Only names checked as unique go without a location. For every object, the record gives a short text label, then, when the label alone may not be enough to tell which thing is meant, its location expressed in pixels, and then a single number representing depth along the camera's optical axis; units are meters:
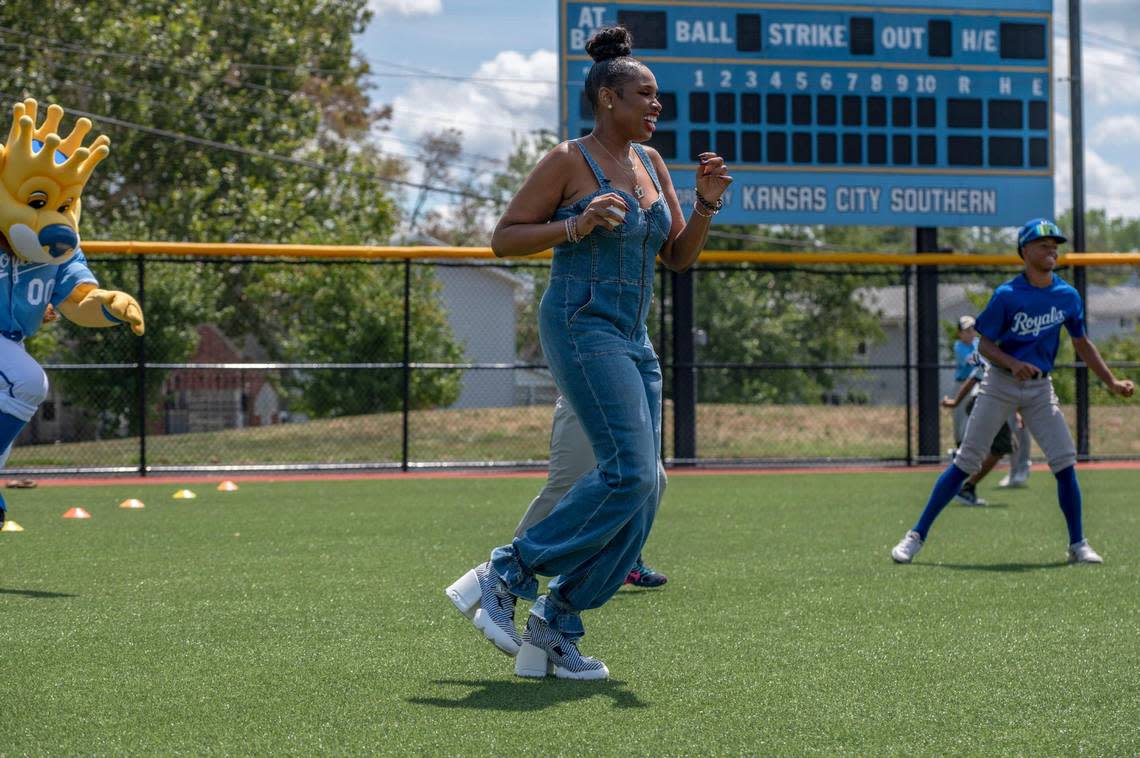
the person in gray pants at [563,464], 10.21
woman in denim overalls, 8.25
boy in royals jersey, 14.43
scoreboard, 30.11
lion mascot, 12.62
